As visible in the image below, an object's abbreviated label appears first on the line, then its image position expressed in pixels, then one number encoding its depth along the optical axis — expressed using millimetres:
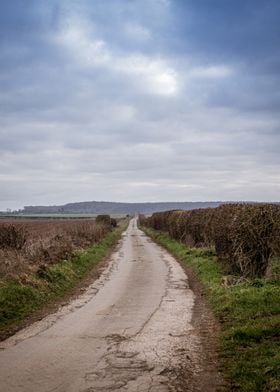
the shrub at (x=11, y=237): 23125
